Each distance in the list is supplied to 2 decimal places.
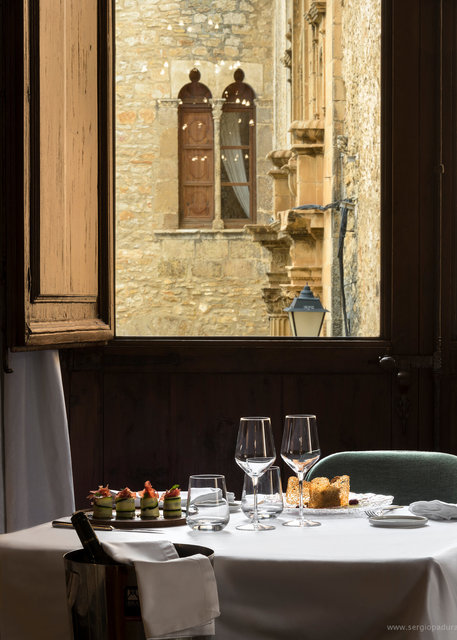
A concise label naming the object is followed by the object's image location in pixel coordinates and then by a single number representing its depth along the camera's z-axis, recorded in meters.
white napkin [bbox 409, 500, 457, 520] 3.39
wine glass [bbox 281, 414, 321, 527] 3.31
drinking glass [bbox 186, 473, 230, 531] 3.10
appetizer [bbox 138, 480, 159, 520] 3.35
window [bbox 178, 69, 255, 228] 6.71
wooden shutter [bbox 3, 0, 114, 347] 4.45
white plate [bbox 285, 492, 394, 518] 3.46
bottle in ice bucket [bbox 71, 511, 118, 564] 2.46
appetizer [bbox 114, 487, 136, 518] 3.36
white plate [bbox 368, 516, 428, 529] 3.24
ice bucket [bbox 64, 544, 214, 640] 2.34
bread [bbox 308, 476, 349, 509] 3.54
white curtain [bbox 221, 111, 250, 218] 6.72
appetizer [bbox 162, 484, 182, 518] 3.37
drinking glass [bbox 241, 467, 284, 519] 3.37
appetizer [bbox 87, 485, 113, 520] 3.38
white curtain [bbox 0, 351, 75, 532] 5.11
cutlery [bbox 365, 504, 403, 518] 3.44
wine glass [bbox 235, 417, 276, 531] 3.23
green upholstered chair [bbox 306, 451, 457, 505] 4.24
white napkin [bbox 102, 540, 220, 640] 2.33
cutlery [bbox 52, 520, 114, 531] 3.20
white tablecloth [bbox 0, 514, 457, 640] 2.69
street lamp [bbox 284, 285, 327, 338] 6.50
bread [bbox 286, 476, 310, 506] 3.58
